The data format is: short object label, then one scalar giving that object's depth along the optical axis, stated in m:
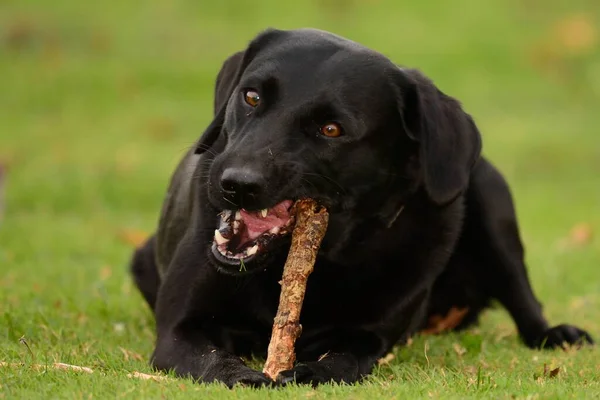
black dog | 7.94
